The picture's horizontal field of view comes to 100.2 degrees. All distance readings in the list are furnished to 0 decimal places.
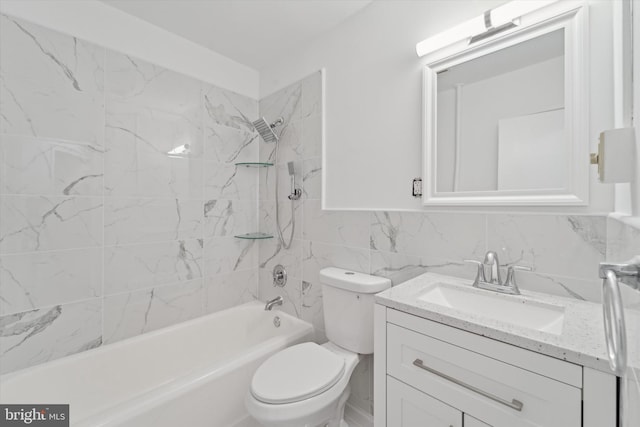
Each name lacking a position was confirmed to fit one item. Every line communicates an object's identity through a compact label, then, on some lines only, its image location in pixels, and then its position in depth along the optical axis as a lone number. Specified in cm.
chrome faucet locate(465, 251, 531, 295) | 105
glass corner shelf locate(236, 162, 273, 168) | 216
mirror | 97
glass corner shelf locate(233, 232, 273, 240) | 213
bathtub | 112
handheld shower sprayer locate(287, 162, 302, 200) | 195
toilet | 106
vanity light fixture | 104
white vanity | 64
